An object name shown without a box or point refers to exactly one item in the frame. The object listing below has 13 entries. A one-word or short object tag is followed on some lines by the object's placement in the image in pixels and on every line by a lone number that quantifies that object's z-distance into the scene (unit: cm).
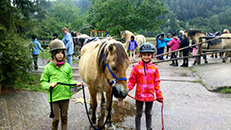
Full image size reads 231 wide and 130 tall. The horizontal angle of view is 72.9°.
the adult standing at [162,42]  1188
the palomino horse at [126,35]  1312
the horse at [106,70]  229
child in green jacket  250
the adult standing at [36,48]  841
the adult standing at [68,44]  699
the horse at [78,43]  1252
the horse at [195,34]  1030
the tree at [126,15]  1711
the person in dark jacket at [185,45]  940
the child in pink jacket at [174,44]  988
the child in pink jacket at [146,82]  270
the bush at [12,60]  446
